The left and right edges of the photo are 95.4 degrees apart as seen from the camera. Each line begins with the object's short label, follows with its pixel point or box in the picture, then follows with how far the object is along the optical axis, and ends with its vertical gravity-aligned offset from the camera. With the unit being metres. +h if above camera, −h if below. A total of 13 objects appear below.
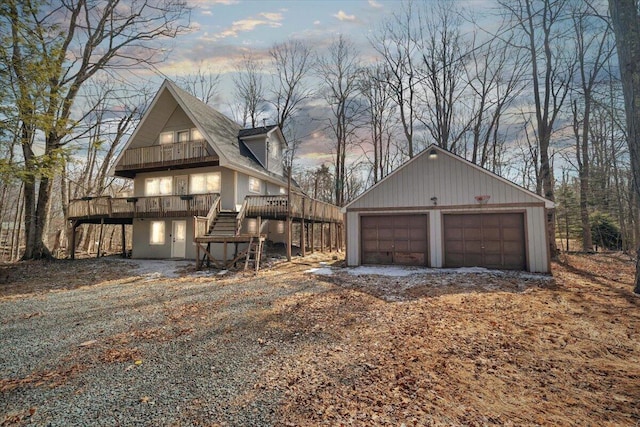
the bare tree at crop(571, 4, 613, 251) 15.81 +8.39
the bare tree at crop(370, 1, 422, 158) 21.84 +13.18
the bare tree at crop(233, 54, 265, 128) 27.97 +13.66
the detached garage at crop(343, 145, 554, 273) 11.03 +0.29
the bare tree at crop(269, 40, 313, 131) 27.00 +14.01
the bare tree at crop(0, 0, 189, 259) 9.80 +7.99
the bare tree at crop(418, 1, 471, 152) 20.73 +11.04
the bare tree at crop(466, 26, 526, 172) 19.44 +9.30
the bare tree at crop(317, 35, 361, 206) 26.00 +12.00
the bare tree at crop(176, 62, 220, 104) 26.80 +13.65
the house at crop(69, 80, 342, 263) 14.41 +2.29
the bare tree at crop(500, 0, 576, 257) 15.17 +8.47
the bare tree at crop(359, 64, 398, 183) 23.95 +9.66
